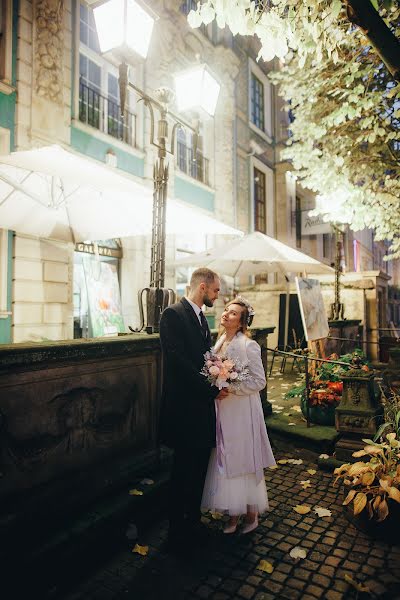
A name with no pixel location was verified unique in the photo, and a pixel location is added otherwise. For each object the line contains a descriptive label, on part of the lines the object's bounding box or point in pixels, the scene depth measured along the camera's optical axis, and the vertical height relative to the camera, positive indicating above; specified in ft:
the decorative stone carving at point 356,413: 14.48 -4.06
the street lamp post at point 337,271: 32.86 +3.59
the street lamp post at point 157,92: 12.64 +9.10
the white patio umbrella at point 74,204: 14.82 +5.71
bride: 9.81 -3.78
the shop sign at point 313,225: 56.86 +13.56
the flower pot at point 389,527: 9.90 -5.80
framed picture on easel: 20.35 +0.07
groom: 9.59 -2.85
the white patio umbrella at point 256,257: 26.99 +4.26
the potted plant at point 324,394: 17.25 -3.95
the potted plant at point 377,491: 9.91 -5.02
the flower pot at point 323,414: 17.21 -4.83
